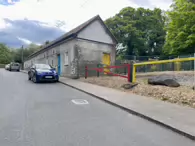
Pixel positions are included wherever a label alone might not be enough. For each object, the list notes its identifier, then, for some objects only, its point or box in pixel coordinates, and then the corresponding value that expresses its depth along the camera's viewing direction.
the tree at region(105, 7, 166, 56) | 36.44
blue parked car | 12.76
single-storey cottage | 15.96
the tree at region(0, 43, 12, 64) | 68.81
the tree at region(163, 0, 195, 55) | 24.36
